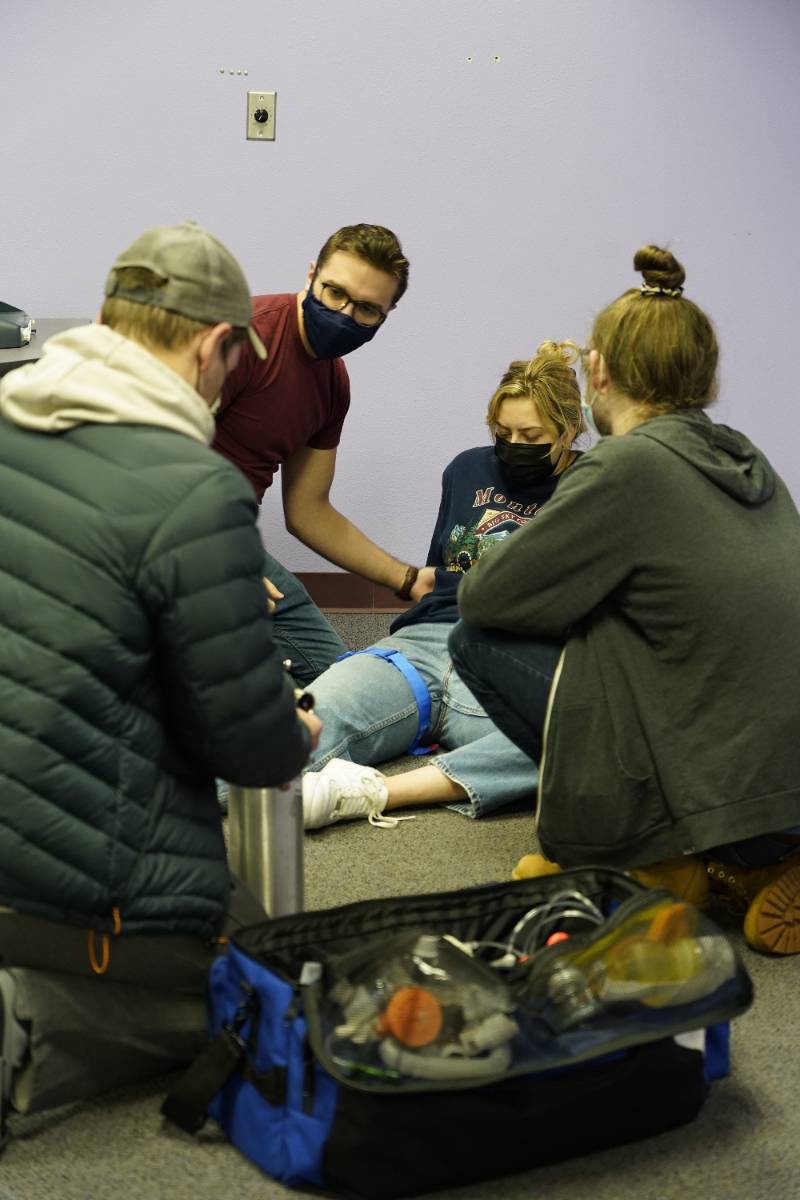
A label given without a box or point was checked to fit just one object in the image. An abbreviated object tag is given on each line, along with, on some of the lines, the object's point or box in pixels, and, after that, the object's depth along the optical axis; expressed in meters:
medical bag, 1.34
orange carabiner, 1.43
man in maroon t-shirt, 2.44
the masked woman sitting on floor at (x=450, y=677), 2.26
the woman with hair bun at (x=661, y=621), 1.72
